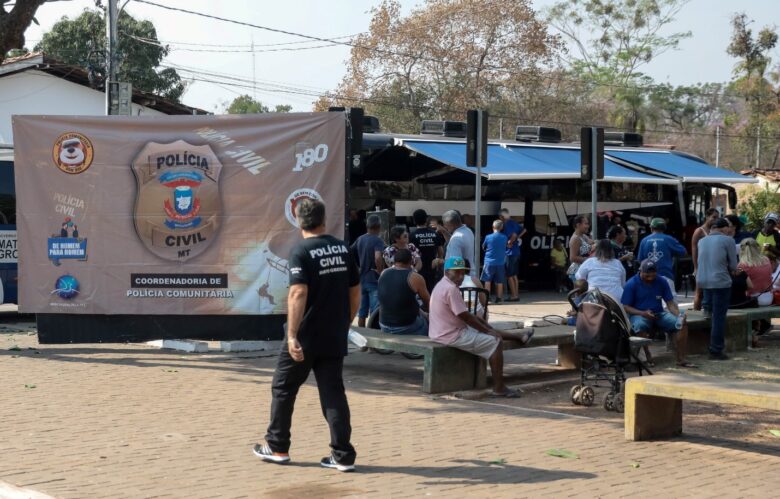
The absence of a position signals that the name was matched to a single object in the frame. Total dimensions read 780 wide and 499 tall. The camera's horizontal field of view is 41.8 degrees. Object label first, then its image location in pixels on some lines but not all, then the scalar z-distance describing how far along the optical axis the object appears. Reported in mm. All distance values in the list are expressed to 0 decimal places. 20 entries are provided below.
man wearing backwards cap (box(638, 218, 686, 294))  13938
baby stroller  9359
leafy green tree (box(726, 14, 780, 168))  55969
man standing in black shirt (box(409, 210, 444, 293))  13812
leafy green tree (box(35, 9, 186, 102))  43969
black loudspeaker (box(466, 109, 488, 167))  12547
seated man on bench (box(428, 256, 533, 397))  9430
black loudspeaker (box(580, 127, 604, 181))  13914
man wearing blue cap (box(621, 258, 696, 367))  11445
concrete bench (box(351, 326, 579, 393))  9734
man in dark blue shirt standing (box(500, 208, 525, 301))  19953
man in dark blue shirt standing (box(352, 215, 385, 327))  12688
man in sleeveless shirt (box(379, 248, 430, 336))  10852
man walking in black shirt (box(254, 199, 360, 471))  6609
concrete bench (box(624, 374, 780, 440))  7242
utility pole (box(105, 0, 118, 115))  21859
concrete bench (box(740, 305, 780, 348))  13297
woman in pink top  13758
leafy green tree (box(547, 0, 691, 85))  59500
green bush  32500
